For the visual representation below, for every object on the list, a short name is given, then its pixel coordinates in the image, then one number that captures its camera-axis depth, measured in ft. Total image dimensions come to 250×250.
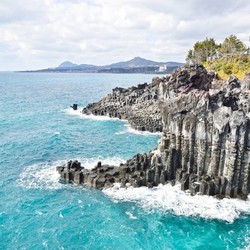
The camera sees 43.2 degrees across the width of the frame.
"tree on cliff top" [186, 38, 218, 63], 592.60
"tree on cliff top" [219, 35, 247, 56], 513.04
